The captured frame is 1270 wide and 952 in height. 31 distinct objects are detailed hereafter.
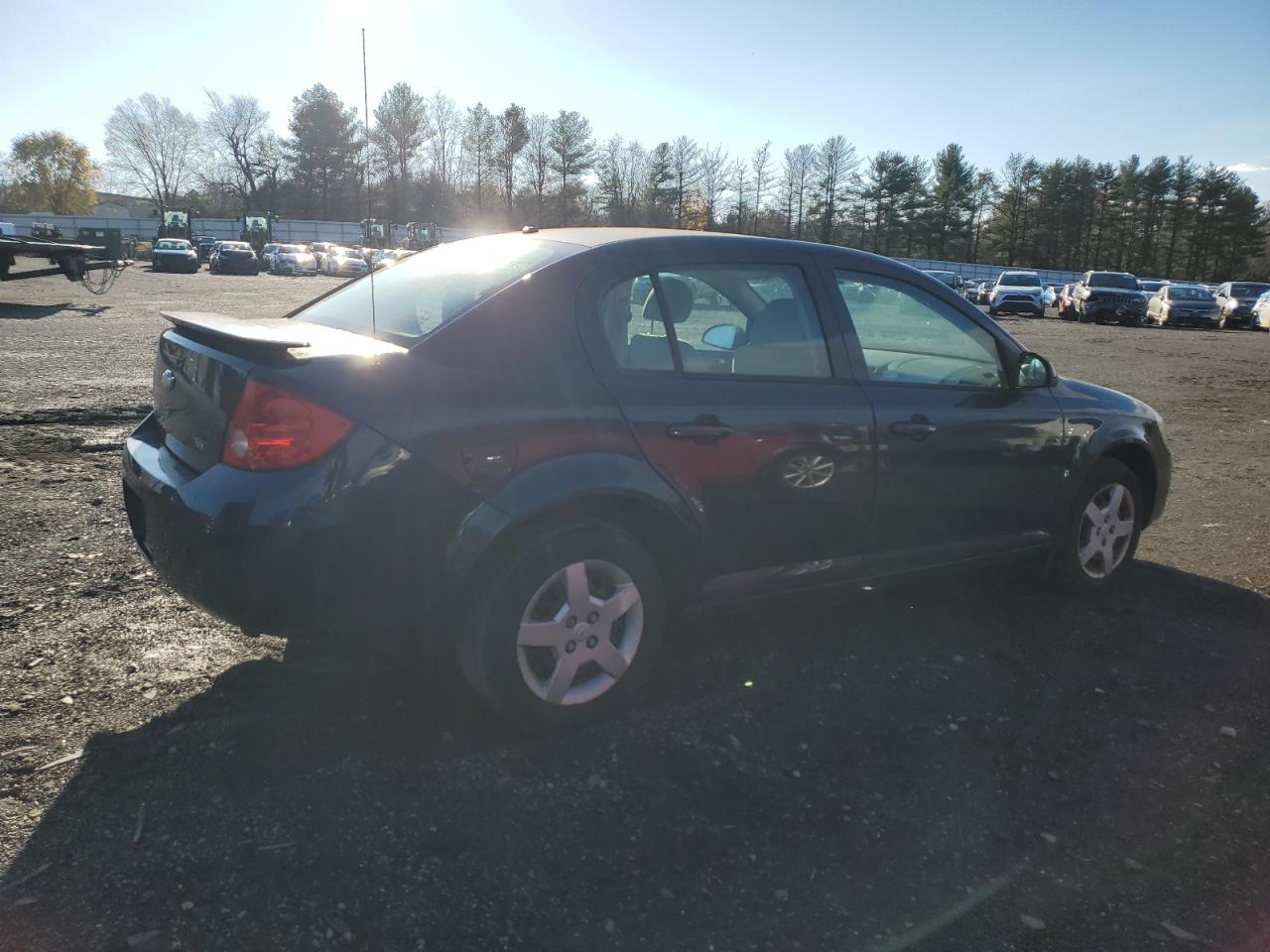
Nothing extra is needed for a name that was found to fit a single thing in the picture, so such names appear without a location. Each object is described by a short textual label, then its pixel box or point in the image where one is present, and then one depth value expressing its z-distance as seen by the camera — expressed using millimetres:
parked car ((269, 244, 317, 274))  50438
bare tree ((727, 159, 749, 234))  85431
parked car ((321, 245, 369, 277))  51875
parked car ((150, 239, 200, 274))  46069
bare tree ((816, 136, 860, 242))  80562
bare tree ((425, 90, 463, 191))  88750
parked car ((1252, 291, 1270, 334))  30203
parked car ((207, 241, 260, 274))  47188
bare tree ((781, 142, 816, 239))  82125
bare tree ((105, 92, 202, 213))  100750
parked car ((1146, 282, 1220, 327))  31328
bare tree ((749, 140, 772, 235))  85750
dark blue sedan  2631
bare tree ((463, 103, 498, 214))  88875
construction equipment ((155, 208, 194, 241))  66562
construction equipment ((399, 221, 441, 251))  53406
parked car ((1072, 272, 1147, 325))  31547
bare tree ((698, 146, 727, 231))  79000
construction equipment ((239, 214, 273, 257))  67938
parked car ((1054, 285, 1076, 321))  34375
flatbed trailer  17781
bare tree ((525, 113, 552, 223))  82812
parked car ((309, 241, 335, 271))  52344
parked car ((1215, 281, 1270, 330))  31344
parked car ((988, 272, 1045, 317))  34719
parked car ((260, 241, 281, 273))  51594
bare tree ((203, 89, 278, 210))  96938
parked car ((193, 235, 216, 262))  62344
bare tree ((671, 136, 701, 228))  77500
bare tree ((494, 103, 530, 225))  85938
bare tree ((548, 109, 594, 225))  82188
